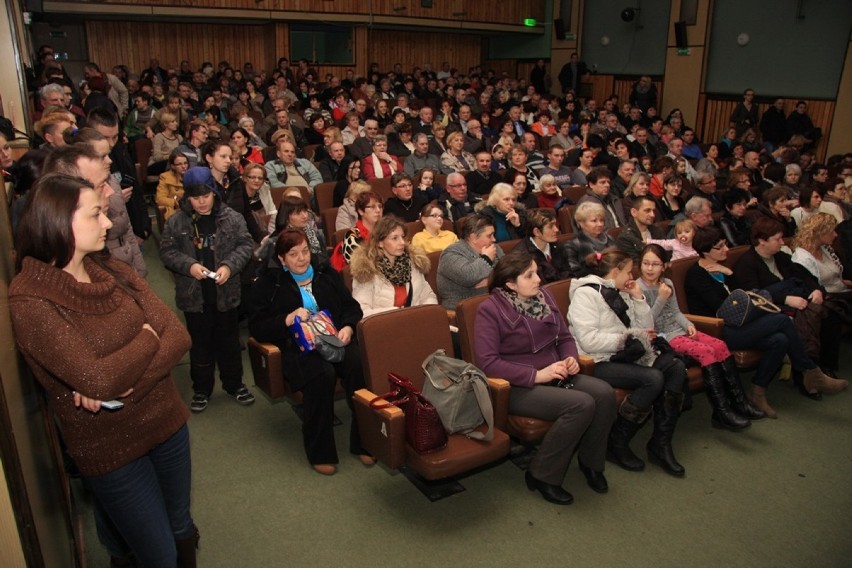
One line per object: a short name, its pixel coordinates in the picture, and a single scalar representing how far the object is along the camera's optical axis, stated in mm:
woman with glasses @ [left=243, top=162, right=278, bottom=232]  4961
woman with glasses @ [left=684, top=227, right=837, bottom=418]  4027
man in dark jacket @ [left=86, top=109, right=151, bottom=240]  4039
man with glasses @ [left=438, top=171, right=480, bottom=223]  5547
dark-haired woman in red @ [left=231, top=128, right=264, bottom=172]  6214
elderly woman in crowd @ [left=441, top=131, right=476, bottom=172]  7363
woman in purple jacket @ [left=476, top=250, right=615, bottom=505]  3086
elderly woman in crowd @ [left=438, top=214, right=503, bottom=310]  3938
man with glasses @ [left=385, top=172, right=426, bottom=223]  5387
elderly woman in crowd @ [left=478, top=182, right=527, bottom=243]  5016
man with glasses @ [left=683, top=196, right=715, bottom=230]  5160
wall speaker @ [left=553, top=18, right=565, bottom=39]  15609
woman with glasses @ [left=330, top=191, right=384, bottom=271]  4297
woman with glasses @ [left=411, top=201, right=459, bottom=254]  4477
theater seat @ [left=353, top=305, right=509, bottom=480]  2807
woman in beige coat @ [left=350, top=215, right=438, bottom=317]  3711
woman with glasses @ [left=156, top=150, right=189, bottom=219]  5109
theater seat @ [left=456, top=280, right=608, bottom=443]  3135
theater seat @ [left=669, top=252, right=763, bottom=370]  3945
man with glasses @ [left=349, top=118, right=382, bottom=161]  7908
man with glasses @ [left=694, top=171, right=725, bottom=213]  6469
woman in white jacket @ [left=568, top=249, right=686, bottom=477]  3406
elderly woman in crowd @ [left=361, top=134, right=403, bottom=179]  6809
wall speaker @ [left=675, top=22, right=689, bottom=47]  12867
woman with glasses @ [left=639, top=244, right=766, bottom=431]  3719
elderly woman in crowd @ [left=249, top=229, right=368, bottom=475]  3250
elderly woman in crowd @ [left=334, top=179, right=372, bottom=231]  5035
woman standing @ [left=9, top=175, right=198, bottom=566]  1703
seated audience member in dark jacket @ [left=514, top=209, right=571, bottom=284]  4277
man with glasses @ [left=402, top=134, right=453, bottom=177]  7238
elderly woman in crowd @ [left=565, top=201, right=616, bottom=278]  4414
